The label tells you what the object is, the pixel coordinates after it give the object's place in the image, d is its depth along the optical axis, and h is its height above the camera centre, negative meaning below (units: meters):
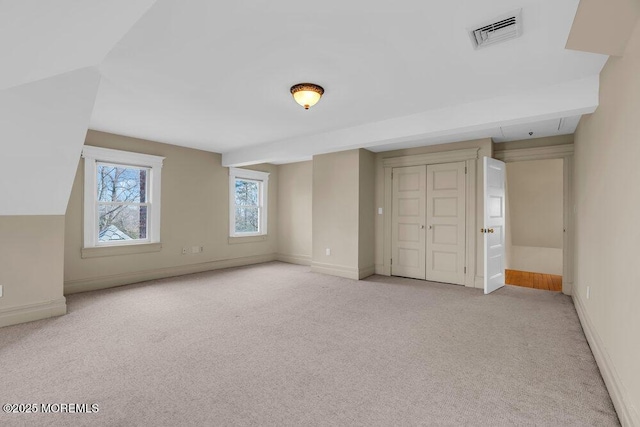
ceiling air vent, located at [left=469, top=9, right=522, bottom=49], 1.96 +1.24
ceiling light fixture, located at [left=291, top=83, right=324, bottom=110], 2.92 +1.16
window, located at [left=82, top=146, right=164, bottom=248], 4.55 +0.28
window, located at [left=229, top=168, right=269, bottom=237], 6.49 +0.30
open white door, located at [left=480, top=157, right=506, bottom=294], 4.41 -0.10
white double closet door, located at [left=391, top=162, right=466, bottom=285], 5.00 -0.10
